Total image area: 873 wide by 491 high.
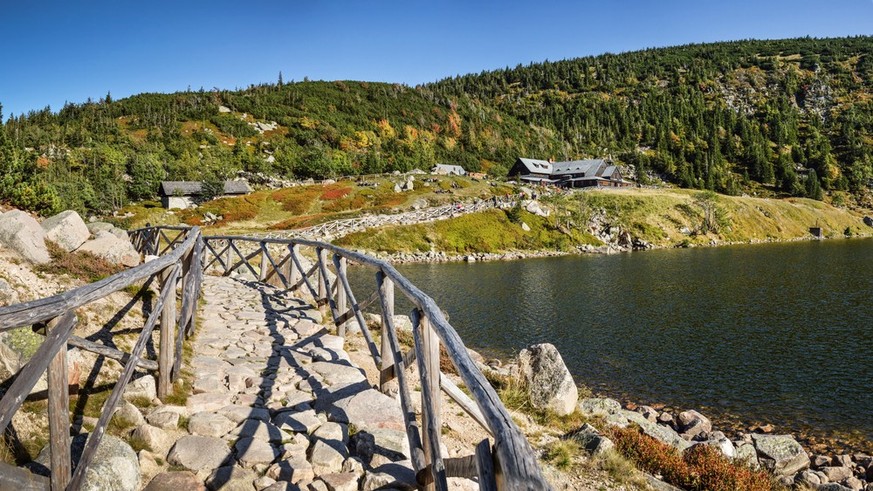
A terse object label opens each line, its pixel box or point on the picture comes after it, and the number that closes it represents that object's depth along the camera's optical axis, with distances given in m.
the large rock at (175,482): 4.88
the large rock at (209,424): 6.25
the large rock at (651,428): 11.81
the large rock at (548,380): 11.90
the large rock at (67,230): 13.27
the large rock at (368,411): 7.02
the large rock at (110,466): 4.57
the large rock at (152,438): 5.60
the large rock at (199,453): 5.40
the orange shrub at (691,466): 8.98
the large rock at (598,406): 13.02
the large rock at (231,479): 5.02
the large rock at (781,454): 11.96
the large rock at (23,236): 10.90
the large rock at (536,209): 90.31
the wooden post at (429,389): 4.53
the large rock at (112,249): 14.17
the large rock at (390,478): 5.37
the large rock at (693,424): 13.59
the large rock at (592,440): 8.62
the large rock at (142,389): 6.68
